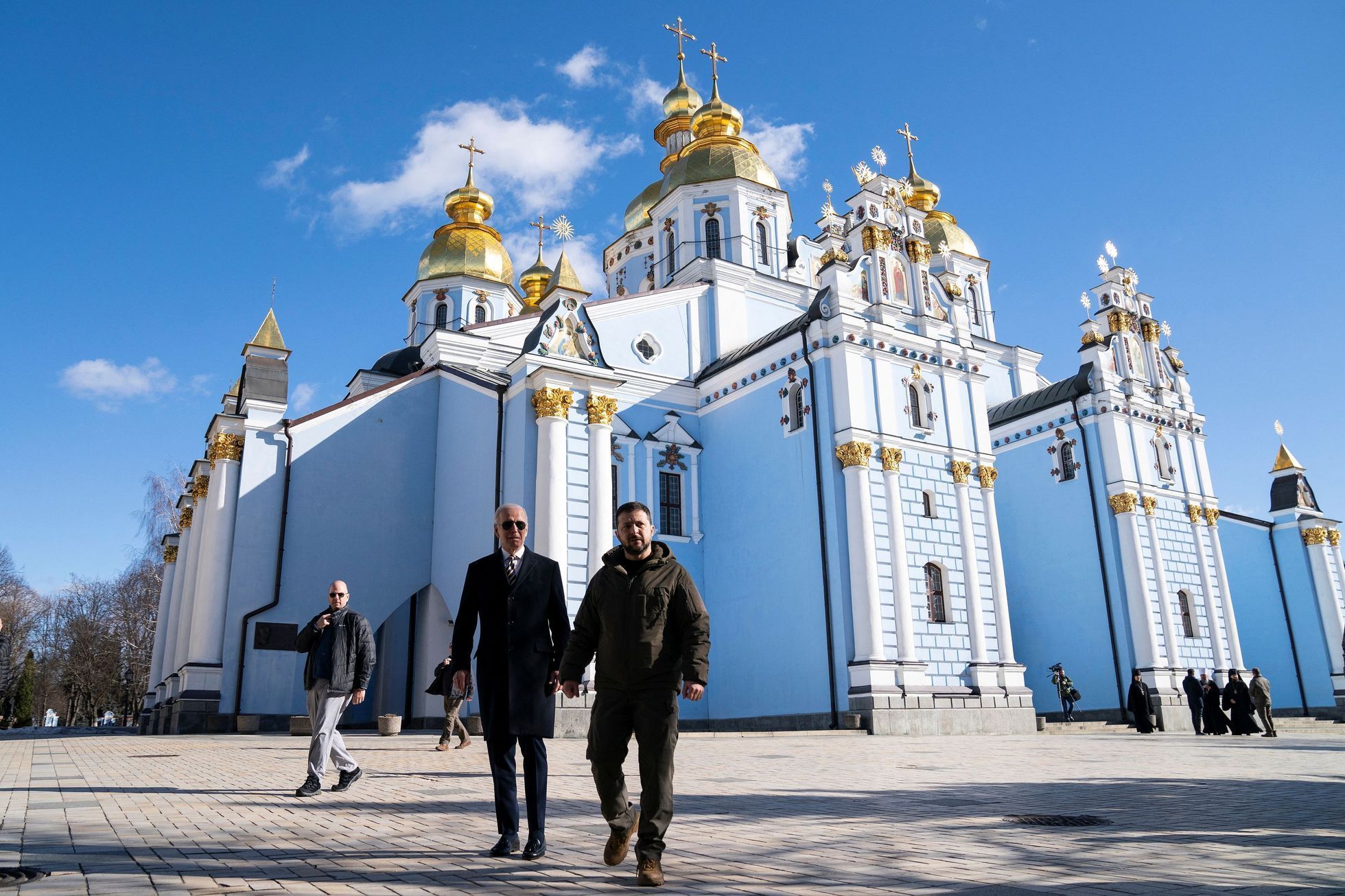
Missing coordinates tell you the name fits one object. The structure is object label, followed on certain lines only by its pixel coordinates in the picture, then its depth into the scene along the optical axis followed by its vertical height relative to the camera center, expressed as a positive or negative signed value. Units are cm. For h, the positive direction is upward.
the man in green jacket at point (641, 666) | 494 +29
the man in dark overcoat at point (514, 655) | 536 +40
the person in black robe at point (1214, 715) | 2105 +1
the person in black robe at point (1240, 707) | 2023 +16
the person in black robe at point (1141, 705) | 2228 +24
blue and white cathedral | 2083 +526
